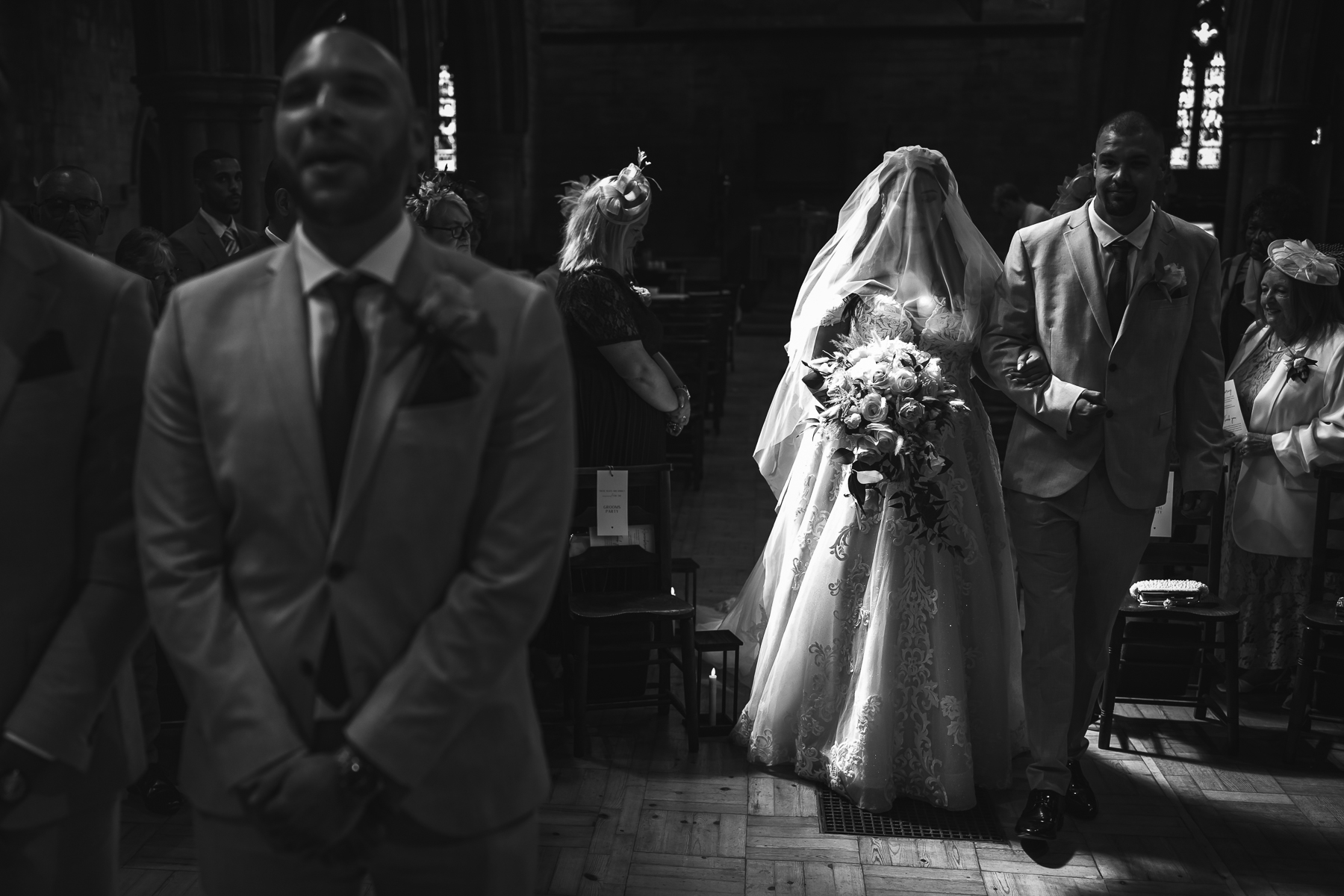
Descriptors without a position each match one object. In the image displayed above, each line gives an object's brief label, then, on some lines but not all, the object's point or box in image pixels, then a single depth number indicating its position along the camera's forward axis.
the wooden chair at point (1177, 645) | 4.28
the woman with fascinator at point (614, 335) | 4.47
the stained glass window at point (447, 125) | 22.14
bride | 3.79
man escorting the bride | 3.48
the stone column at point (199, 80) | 7.55
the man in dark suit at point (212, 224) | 5.11
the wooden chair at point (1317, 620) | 4.16
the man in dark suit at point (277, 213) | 4.51
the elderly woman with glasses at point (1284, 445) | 4.50
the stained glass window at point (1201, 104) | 20.95
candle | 4.55
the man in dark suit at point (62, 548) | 1.73
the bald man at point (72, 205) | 4.60
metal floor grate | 3.64
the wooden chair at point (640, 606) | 4.20
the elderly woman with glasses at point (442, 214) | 5.05
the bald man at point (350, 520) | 1.60
